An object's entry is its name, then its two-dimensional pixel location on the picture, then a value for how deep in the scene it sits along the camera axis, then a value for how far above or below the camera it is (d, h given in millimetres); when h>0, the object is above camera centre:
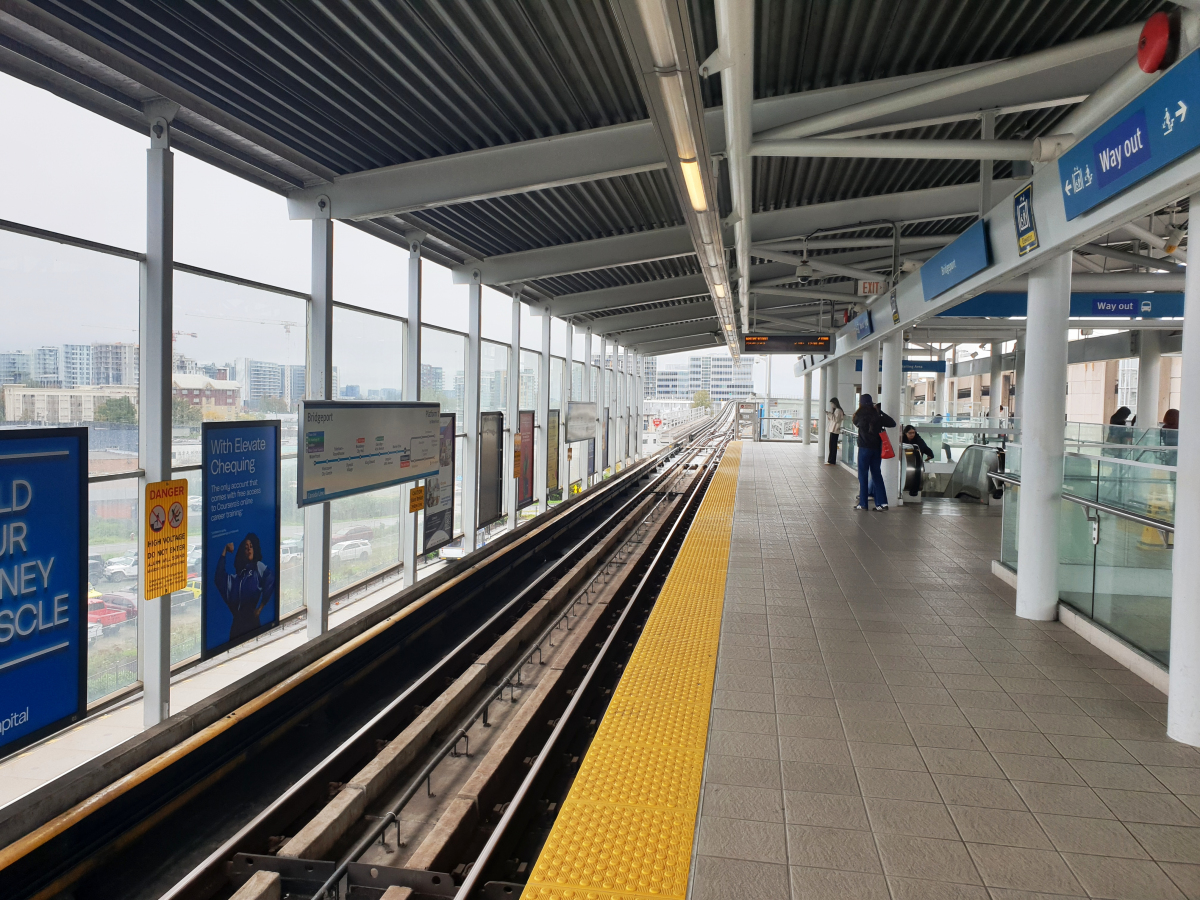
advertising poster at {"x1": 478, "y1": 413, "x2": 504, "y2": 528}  10883 -775
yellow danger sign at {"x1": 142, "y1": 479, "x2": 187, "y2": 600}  4871 -880
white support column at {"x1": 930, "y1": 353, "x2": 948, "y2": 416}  32656 +1466
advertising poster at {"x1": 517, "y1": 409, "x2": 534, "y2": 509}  12812 -754
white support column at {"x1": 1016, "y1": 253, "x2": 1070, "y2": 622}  5750 -62
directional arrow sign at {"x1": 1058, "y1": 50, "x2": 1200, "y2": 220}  3318 +1490
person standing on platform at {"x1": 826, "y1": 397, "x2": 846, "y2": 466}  19391 -4
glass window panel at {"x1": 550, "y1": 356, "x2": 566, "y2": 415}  16567 +883
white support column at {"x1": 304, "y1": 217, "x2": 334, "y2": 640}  6965 +365
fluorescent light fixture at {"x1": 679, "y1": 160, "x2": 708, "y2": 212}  5045 +1732
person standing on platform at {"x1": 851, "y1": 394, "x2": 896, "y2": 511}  11117 -287
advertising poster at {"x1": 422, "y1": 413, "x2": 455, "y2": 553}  9180 -1042
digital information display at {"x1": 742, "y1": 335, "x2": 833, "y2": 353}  16672 +1831
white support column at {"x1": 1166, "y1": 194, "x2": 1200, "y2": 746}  3635 -623
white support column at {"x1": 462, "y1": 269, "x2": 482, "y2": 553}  10516 -148
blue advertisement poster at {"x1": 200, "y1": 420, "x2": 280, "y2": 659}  5605 -979
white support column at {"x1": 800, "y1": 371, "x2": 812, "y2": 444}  28484 +725
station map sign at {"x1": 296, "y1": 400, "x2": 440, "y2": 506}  6352 -330
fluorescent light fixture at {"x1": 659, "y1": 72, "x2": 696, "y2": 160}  3602 +1670
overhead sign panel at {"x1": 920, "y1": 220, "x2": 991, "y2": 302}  6453 +1624
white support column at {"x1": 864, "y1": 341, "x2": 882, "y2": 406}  15062 +1194
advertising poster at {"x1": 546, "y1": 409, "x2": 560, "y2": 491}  14388 -722
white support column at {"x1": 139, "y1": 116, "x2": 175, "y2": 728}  4996 +293
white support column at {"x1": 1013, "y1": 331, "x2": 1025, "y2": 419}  18109 +1634
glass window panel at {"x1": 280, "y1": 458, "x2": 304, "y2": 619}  6781 -1253
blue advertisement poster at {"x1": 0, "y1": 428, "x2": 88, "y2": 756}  3912 -989
